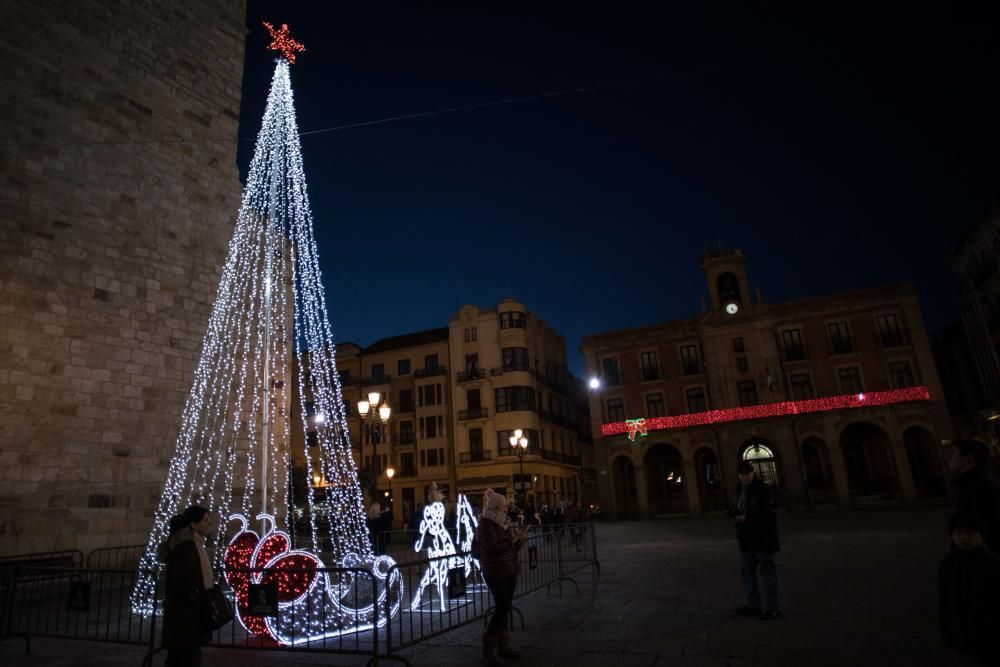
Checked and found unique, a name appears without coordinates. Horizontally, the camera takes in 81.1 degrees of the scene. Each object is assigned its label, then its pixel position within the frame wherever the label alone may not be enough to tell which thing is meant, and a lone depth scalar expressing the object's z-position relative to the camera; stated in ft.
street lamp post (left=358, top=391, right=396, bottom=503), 45.47
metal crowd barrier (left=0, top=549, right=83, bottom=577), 30.83
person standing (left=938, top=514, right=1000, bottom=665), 9.59
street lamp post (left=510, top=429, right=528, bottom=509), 75.77
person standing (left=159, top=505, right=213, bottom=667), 13.85
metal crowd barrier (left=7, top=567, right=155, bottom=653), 20.51
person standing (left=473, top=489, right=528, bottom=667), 16.99
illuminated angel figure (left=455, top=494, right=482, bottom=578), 29.37
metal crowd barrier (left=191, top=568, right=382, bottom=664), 18.56
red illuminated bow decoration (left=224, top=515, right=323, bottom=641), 20.21
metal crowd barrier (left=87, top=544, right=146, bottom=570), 35.42
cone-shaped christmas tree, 38.73
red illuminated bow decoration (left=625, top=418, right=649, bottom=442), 113.19
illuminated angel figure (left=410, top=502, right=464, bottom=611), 28.35
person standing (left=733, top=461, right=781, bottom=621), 20.39
